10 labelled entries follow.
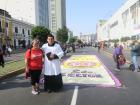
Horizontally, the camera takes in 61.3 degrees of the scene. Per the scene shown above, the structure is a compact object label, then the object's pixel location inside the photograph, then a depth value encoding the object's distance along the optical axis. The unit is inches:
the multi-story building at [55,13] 2585.4
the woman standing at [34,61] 143.6
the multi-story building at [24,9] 1621.4
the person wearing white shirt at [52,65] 145.4
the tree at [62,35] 1656.5
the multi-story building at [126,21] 972.2
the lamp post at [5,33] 983.5
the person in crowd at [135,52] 247.2
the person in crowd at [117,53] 266.9
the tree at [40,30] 1084.8
